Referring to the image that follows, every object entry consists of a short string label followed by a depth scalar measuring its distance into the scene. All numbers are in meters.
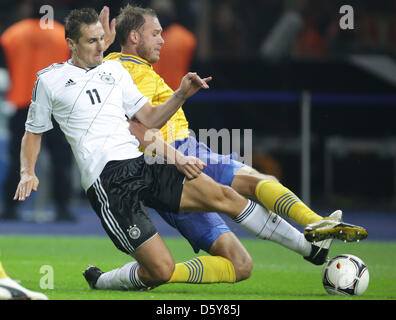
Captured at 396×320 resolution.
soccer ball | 10.80
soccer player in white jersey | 10.66
